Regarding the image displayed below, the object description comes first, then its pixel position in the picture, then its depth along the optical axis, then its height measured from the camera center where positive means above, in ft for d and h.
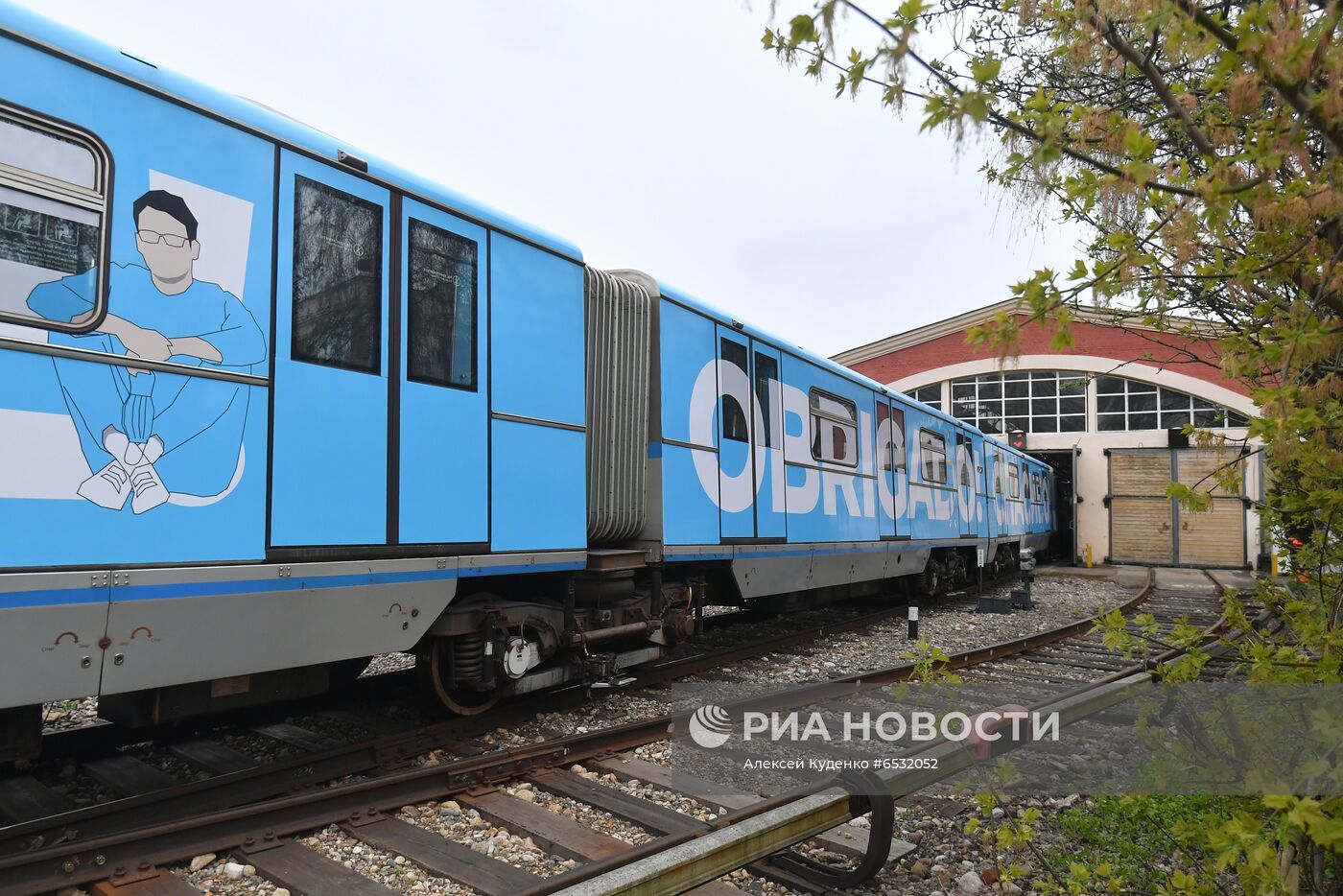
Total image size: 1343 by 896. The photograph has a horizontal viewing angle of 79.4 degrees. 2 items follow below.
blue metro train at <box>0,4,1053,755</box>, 10.83 +1.49
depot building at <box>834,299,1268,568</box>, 85.87 +9.06
